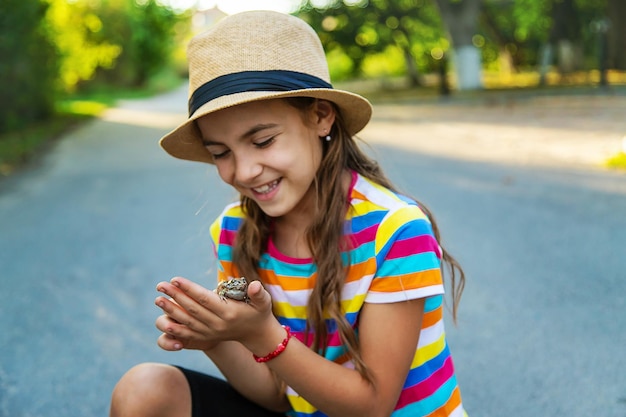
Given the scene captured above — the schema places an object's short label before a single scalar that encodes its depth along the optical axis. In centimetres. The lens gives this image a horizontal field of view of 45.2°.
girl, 169
